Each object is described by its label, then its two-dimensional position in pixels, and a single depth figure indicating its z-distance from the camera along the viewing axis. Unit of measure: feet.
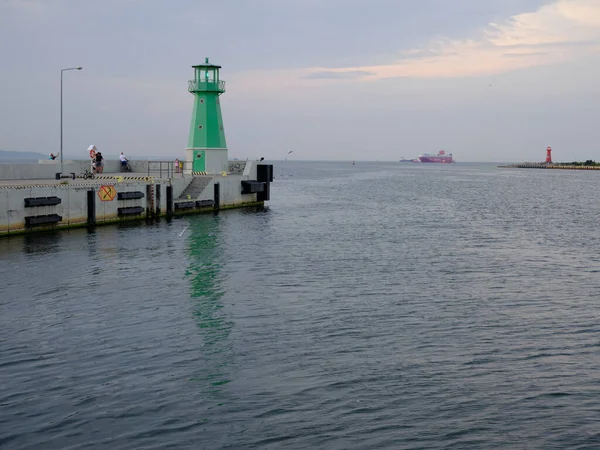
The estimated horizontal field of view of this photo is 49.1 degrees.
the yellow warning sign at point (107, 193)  136.67
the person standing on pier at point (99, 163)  178.29
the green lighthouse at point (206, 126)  189.98
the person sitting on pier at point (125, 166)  198.46
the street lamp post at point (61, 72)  162.78
